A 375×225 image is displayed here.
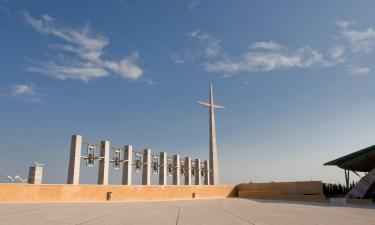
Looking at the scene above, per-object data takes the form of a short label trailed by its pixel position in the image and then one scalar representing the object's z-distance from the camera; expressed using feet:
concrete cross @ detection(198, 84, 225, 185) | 176.45
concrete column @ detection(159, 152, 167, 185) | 162.45
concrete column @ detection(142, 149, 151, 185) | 149.28
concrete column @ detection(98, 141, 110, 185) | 125.08
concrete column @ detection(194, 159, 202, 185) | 199.31
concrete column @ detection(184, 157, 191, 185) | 184.55
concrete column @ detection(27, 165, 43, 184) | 97.53
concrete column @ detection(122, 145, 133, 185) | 138.00
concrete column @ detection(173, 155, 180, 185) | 171.63
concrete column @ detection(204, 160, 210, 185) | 209.97
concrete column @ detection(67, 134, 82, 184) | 112.81
